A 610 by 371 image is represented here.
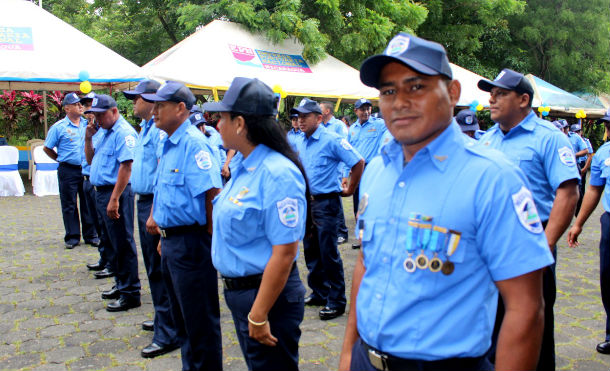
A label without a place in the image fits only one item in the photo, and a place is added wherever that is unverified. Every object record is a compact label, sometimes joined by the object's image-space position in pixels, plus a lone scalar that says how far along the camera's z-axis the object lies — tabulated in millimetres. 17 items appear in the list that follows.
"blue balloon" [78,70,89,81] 10571
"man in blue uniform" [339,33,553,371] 1461
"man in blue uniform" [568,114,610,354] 4336
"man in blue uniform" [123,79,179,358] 4141
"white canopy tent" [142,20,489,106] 11367
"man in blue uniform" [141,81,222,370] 3277
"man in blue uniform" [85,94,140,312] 5188
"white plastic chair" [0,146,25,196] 12242
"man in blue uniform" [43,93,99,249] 7641
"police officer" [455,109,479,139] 5957
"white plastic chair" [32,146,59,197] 12625
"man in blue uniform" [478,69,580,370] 3209
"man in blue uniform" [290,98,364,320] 5164
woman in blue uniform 2432
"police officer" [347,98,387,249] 8727
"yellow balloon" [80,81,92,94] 9656
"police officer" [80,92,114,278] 5943
